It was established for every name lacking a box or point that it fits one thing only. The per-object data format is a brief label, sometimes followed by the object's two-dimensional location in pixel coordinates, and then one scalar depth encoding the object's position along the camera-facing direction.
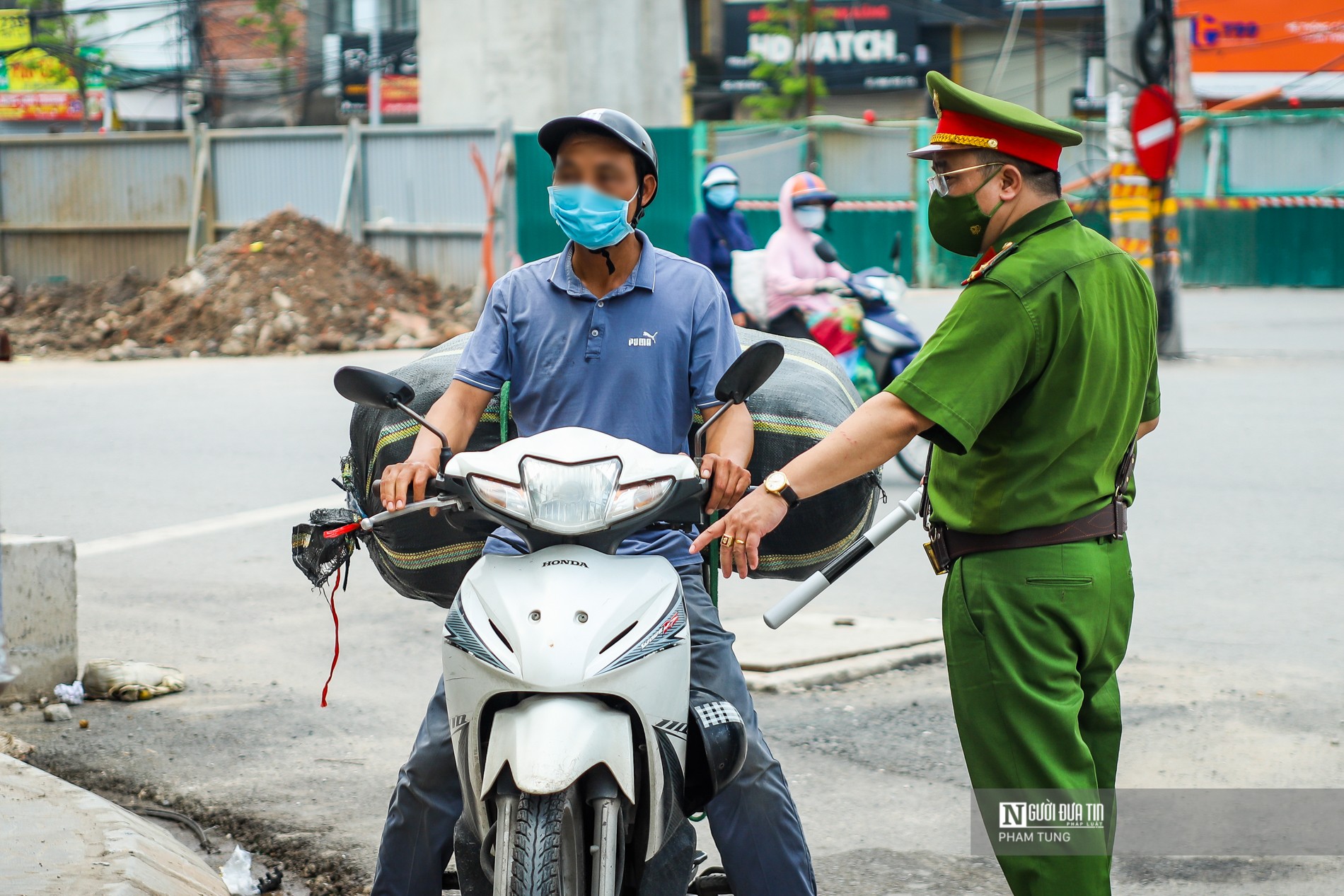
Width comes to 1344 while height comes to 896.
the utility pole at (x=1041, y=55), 42.75
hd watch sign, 45.19
